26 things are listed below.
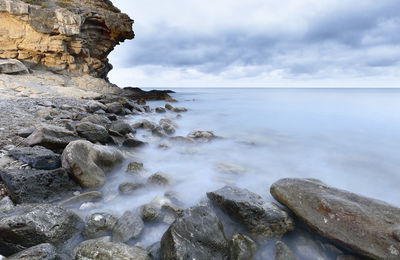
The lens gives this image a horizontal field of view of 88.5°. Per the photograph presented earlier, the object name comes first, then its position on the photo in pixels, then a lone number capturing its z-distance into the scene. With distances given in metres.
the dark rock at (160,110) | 14.03
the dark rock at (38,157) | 3.09
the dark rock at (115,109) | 10.48
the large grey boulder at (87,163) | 3.12
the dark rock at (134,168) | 4.07
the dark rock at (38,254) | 1.64
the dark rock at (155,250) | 2.12
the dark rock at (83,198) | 2.86
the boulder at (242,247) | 2.20
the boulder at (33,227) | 1.94
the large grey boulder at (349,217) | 2.12
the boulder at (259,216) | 2.55
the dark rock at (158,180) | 3.76
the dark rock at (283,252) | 2.23
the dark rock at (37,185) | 2.57
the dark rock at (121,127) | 6.39
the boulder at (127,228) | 2.39
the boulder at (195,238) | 1.95
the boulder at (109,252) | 1.88
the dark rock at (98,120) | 6.40
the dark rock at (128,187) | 3.45
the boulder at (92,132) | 4.80
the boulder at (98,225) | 2.41
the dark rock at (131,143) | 5.55
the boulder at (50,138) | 3.69
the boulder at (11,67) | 12.80
